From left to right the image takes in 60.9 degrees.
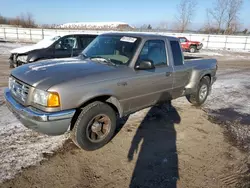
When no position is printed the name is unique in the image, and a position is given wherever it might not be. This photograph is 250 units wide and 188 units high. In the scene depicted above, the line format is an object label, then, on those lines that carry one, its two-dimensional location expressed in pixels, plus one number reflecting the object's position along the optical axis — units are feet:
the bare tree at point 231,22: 151.94
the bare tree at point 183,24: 156.15
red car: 74.11
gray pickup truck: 10.23
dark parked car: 26.58
